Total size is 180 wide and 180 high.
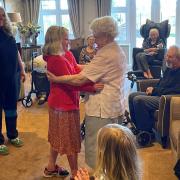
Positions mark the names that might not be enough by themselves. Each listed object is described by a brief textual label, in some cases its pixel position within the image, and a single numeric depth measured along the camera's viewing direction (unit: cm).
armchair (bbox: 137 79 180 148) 321
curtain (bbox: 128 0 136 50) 822
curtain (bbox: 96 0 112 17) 818
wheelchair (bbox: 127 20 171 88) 562
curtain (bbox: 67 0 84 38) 844
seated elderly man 342
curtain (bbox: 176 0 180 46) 792
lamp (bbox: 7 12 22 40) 702
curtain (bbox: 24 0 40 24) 861
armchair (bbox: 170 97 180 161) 293
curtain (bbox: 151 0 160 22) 805
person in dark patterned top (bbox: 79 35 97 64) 474
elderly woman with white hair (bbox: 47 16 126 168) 222
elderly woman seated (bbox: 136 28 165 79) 567
